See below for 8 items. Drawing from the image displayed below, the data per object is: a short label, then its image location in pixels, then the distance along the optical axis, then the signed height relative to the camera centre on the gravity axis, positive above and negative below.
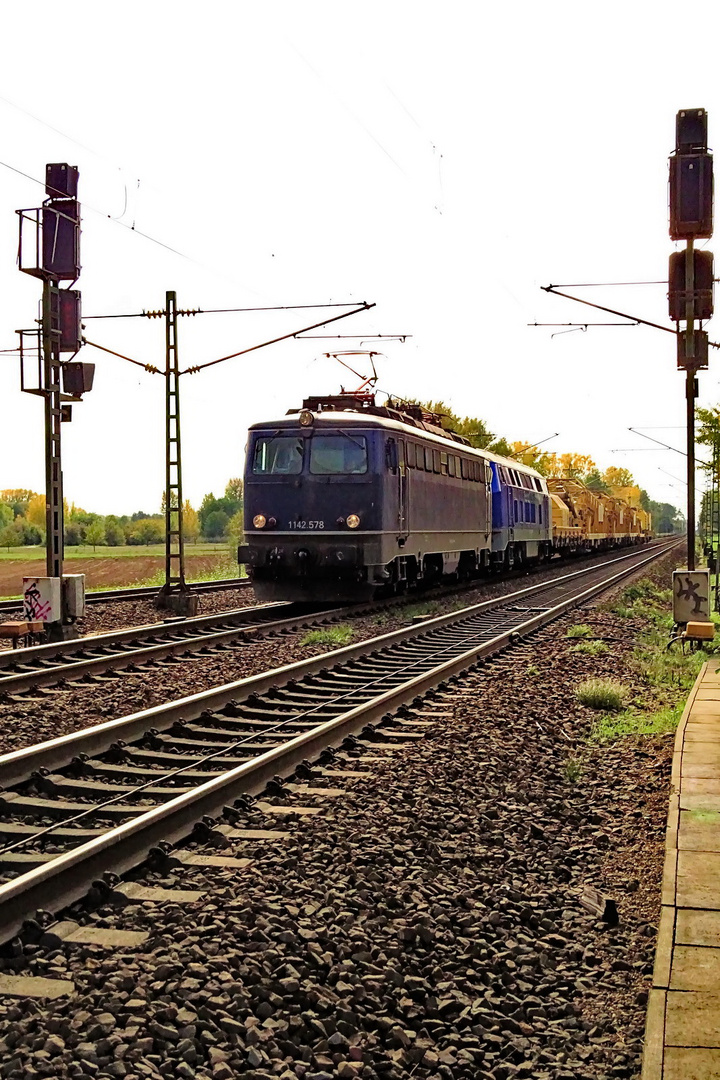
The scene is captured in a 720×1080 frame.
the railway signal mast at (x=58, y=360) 14.98 +2.44
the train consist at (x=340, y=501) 17.75 +0.54
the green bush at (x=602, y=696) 9.54 -1.44
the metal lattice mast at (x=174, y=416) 19.31 +2.11
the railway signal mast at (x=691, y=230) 13.95 +3.87
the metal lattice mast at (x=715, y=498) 34.16 +1.37
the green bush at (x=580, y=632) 14.99 -1.38
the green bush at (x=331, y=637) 13.94 -1.35
